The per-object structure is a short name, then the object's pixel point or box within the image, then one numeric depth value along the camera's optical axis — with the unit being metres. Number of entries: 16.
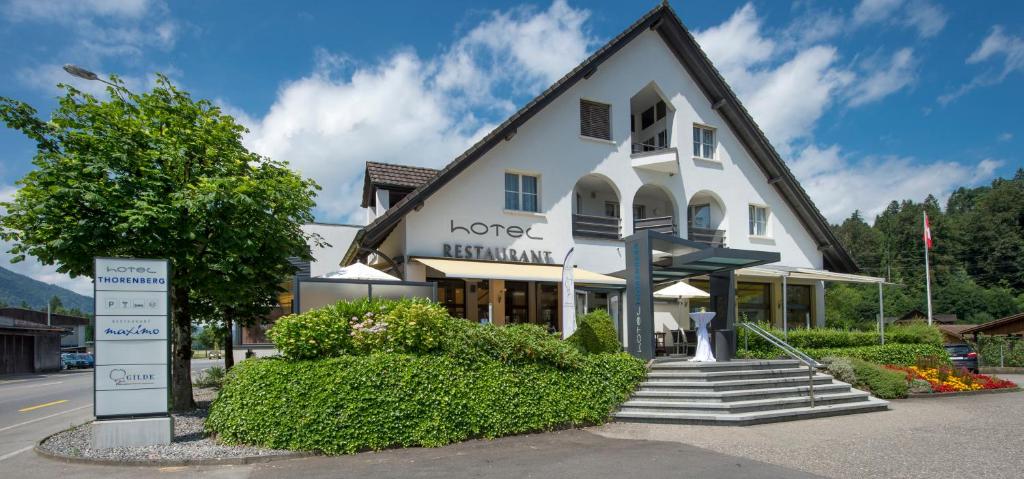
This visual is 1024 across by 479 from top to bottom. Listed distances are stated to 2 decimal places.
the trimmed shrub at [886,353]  17.42
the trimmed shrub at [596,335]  12.41
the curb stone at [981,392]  15.48
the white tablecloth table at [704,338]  14.23
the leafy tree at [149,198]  10.66
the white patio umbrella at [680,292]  18.61
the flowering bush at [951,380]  16.05
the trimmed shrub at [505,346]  10.66
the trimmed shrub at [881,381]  14.77
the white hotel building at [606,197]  17.12
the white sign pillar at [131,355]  9.59
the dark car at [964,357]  22.03
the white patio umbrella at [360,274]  13.62
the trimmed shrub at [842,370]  15.02
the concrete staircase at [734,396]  11.56
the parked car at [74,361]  50.09
